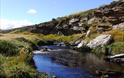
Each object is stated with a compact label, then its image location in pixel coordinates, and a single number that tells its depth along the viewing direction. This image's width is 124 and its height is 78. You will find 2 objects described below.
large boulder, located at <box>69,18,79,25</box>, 55.91
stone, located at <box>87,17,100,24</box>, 45.30
